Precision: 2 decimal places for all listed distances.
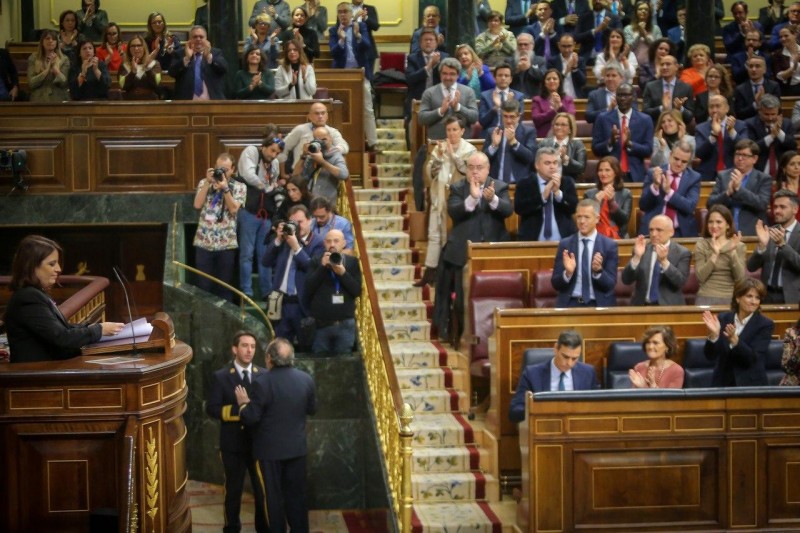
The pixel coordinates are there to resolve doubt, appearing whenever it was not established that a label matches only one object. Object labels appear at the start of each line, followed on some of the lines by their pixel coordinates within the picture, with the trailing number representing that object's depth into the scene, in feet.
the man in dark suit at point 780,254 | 27.32
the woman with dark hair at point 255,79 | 37.70
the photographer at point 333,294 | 28.99
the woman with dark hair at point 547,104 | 35.58
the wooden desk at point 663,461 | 22.12
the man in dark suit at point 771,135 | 33.81
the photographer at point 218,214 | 33.42
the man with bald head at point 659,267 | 26.66
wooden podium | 18.03
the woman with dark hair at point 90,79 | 37.70
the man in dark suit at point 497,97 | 34.53
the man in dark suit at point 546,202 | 29.17
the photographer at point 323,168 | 33.32
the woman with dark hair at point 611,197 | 29.63
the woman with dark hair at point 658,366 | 23.94
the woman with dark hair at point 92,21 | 46.32
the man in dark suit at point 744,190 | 30.45
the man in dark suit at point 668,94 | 36.24
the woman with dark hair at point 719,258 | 27.07
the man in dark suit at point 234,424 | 27.63
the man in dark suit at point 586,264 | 26.55
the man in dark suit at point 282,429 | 25.86
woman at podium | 18.45
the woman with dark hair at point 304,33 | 41.93
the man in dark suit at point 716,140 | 34.17
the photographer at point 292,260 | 29.91
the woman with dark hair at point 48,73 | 37.81
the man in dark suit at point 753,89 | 37.40
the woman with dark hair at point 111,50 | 41.37
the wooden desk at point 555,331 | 25.45
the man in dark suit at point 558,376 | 23.44
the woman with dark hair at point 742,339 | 24.11
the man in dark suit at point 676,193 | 30.55
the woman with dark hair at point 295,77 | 37.73
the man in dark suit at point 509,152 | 31.83
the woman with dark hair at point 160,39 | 39.17
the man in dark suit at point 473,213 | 29.07
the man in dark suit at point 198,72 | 37.76
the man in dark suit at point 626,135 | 33.63
